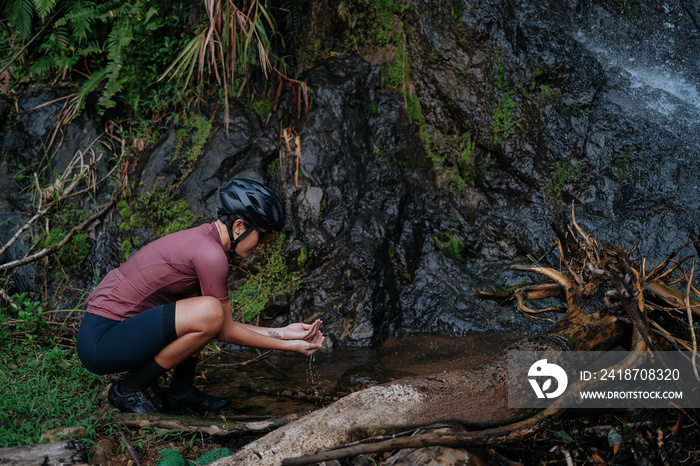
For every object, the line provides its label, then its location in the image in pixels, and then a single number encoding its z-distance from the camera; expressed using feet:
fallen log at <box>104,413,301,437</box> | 10.61
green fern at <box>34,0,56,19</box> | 20.02
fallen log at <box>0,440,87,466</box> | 8.60
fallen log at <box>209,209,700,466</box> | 8.98
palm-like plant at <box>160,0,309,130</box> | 18.90
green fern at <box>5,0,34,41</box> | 20.99
